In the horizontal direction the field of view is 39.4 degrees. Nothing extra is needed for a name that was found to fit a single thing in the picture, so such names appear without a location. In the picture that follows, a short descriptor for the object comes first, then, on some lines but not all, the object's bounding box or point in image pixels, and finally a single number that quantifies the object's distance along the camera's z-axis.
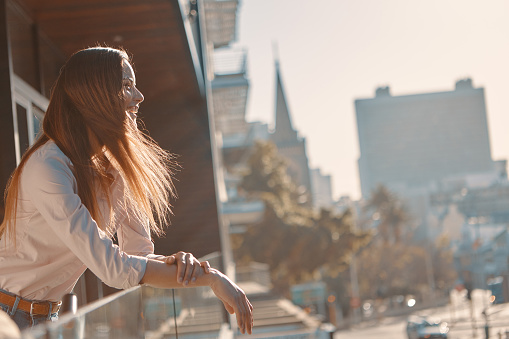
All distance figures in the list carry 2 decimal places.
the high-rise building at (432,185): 77.83
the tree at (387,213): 90.25
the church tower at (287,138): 140.50
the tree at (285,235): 39.41
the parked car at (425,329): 36.25
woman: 1.77
